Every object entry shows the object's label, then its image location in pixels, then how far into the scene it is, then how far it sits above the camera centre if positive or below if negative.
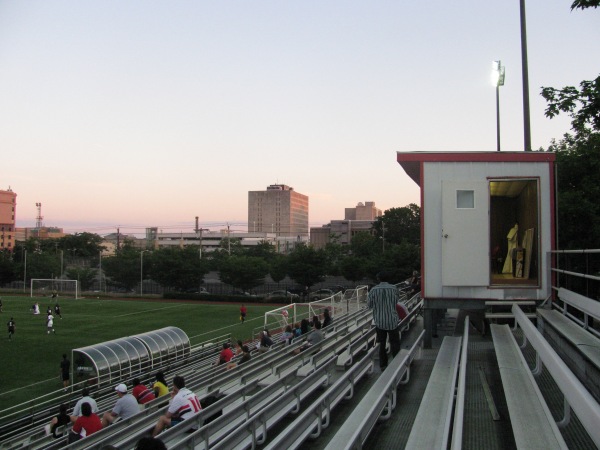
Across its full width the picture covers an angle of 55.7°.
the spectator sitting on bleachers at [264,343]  16.17 -2.70
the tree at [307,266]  63.12 -1.79
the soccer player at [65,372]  20.53 -4.43
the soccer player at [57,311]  43.02 -4.73
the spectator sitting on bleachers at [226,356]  15.15 -2.85
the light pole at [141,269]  73.03 -2.57
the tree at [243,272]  65.62 -2.56
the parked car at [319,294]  61.34 -4.91
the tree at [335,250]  94.94 +0.00
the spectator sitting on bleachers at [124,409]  9.29 -2.61
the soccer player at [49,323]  35.88 -4.68
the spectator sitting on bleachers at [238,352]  15.63 -2.84
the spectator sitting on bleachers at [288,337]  16.48 -2.66
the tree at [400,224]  105.50 +4.97
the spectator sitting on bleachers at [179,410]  6.96 -1.98
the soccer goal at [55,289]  69.04 -5.04
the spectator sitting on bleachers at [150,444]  3.98 -1.37
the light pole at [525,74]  15.21 +4.72
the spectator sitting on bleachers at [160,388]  10.61 -2.60
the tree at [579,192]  21.12 +2.29
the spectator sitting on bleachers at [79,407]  9.38 -2.82
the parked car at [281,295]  58.89 -4.93
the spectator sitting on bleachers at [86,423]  8.52 -2.63
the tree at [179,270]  67.75 -2.41
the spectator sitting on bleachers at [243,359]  13.09 -2.53
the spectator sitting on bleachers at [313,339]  12.69 -2.03
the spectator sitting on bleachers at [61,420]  11.26 -3.40
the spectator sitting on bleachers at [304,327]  17.16 -2.35
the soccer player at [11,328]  32.78 -4.55
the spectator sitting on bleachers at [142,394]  10.79 -2.79
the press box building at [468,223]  11.19 +0.54
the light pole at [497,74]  21.38 +6.69
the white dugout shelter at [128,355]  20.08 -3.99
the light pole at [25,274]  75.76 -3.33
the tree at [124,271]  75.56 -2.83
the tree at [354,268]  66.31 -2.12
